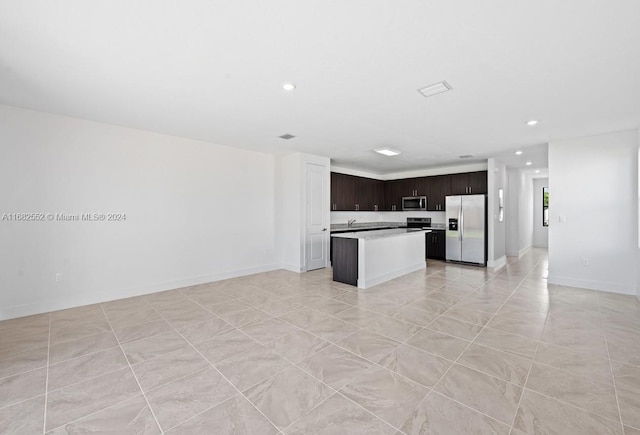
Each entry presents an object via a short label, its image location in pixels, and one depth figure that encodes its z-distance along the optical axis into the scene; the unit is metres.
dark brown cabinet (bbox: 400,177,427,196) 8.25
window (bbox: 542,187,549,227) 10.32
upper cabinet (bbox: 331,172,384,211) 7.54
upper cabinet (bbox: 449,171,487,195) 7.11
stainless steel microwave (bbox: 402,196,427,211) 8.23
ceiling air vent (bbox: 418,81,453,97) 2.89
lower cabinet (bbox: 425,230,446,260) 7.65
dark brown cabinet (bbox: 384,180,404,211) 8.81
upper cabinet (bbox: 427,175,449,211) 7.80
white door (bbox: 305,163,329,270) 6.35
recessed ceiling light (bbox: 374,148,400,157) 5.58
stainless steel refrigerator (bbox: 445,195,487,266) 6.84
